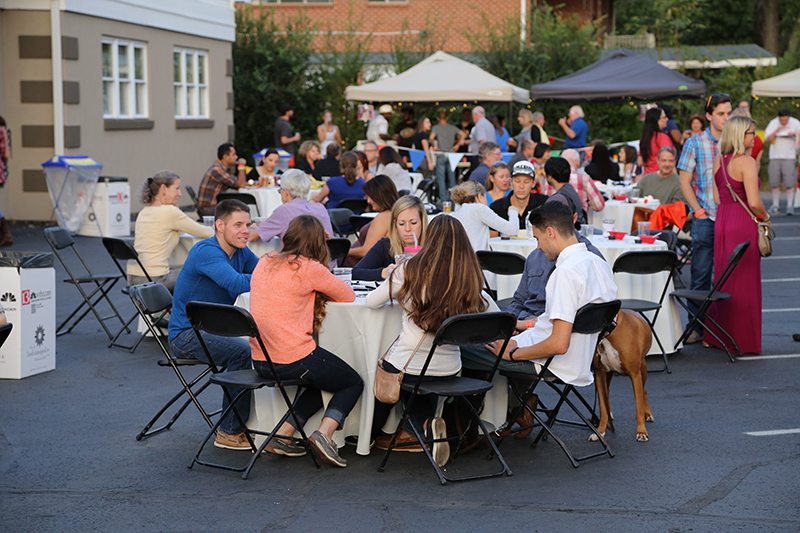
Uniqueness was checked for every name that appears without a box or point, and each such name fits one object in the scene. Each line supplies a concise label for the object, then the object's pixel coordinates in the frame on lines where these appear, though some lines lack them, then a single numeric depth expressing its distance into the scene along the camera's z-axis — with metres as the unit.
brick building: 29.34
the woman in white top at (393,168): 13.30
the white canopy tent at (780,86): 18.30
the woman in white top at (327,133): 20.05
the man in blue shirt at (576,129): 18.67
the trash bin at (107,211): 15.16
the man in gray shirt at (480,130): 18.77
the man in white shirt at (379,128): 20.41
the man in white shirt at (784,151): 17.80
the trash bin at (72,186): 15.06
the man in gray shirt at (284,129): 20.86
